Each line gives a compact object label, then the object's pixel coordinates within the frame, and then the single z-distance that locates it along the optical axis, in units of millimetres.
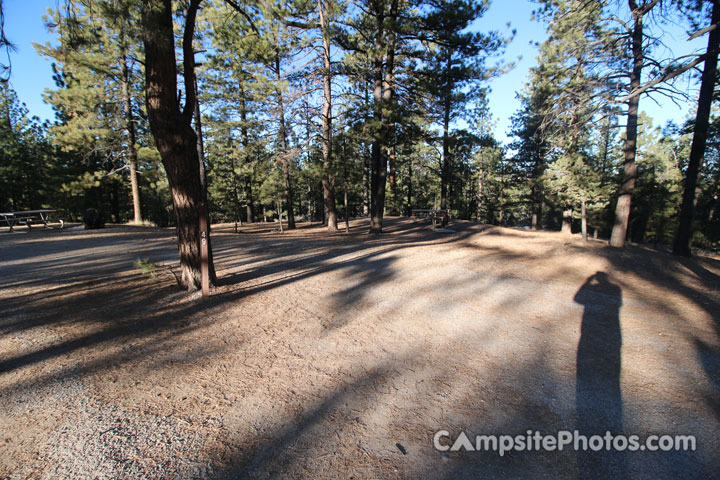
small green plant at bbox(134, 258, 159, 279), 5025
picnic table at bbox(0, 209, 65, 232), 13359
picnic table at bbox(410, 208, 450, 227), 16172
